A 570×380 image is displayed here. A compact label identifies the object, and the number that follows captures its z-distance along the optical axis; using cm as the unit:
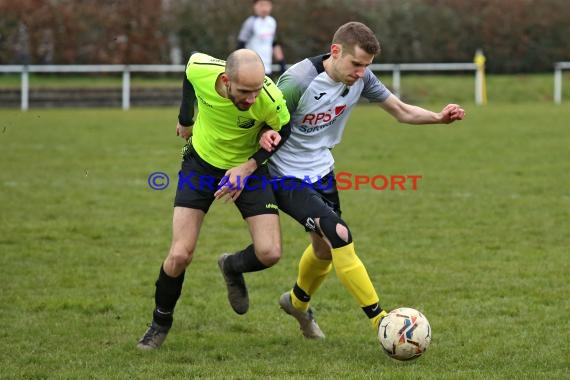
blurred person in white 3070
